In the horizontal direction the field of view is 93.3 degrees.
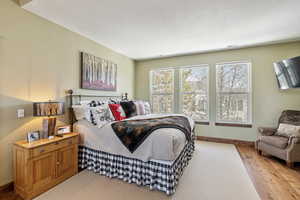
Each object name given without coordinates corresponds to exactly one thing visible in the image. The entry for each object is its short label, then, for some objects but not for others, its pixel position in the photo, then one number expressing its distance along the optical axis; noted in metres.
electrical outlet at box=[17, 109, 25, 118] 2.12
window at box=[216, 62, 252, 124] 4.00
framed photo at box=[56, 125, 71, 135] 2.40
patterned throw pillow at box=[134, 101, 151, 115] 3.81
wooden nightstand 1.80
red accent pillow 2.96
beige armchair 2.64
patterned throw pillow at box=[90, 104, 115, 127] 2.51
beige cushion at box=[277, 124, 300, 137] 2.79
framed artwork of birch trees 3.17
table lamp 2.06
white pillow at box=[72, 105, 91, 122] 2.58
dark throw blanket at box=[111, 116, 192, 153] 2.06
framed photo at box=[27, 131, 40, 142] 1.99
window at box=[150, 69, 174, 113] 4.87
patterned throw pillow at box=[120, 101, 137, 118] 3.48
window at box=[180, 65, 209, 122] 4.42
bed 1.90
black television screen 2.99
